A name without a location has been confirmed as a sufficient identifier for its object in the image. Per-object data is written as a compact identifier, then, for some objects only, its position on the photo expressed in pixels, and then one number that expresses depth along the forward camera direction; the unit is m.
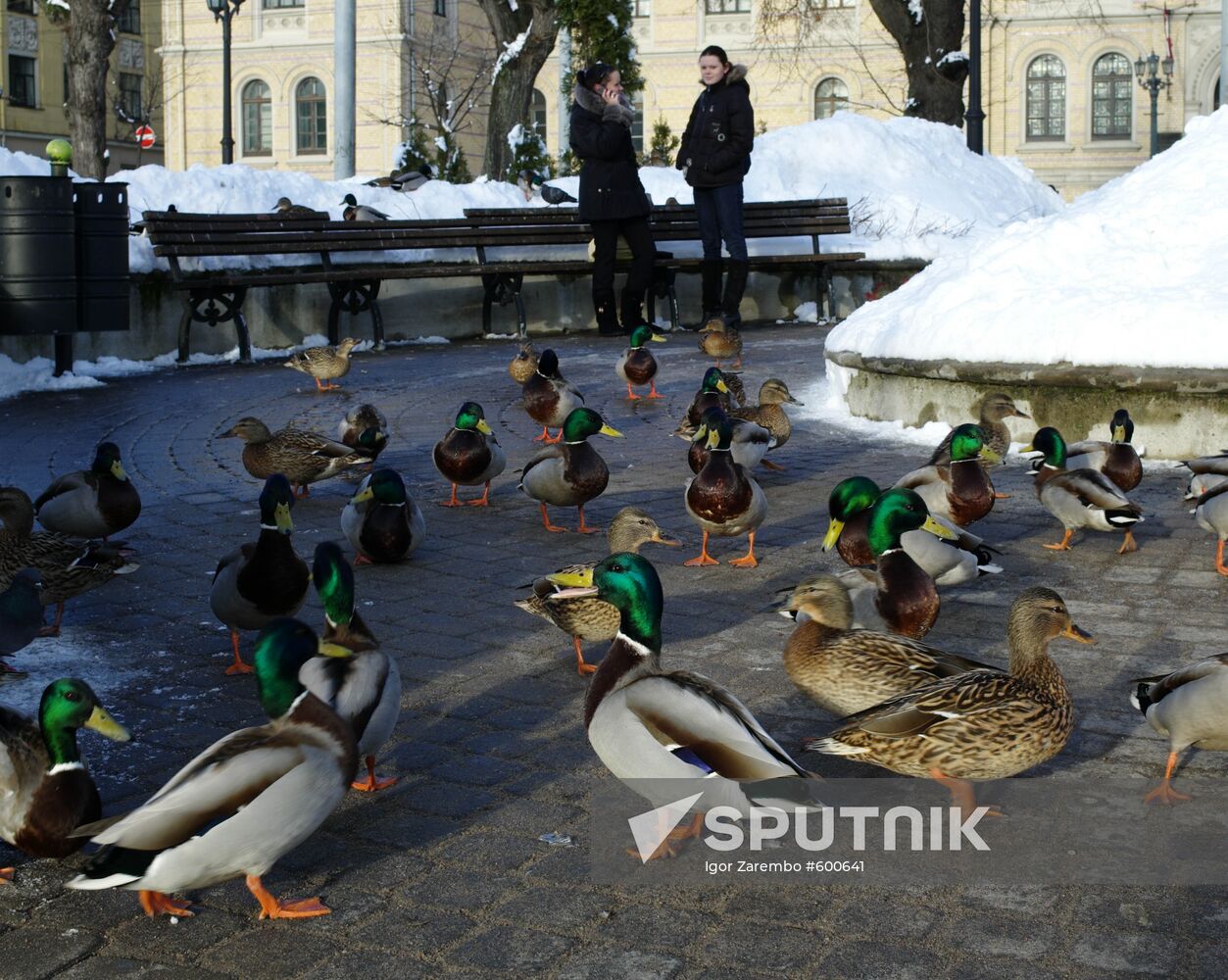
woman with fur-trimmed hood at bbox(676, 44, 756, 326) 15.35
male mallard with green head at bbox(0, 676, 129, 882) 3.86
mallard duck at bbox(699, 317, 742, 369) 13.88
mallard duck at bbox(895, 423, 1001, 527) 7.29
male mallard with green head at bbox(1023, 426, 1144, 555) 7.20
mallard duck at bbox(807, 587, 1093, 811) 4.15
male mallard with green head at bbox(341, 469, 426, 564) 7.04
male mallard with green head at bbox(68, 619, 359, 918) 3.39
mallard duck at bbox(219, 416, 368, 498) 8.56
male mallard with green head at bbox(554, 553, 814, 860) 3.70
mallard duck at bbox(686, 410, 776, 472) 8.27
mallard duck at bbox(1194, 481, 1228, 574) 6.79
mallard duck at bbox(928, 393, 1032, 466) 9.20
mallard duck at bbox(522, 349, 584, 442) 10.36
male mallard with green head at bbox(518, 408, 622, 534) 7.82
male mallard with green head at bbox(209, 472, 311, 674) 5.57
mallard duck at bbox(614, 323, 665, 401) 12.36
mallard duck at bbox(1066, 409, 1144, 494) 8.15
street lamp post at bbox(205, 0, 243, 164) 40.12
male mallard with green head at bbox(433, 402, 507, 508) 8.34
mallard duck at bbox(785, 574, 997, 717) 4.63
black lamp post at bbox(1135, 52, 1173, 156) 49.22
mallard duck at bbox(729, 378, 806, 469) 9.62
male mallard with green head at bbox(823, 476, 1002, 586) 6.17
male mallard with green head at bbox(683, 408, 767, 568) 7.07
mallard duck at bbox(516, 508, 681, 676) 5.50
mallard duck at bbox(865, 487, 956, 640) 5.51
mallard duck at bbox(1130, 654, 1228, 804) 4.22
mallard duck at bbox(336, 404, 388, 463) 8.93
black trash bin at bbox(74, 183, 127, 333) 12.84
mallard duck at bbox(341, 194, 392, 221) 18.40
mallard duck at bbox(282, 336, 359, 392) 12.94
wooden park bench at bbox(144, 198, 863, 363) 15.18
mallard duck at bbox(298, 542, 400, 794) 4.20
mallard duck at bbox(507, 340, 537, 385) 12.56
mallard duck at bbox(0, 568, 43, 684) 5.32
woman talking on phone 15.24
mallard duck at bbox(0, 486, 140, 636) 6.09
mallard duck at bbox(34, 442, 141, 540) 7.07
